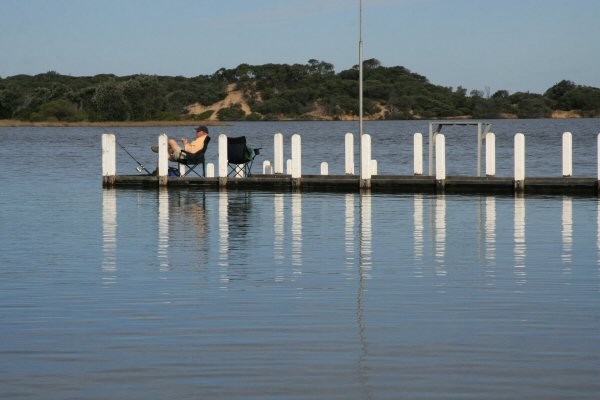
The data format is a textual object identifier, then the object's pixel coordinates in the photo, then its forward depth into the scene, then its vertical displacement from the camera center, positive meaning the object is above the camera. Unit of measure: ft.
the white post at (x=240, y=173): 112.29 -1.70
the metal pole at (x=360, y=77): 101.91 +6.61
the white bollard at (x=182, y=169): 110.44 -1.30
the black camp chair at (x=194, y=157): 104.37 -0.24
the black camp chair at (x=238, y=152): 108.06 +0.22
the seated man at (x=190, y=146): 104.22 +0.76
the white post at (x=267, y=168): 115.65 -1.29
